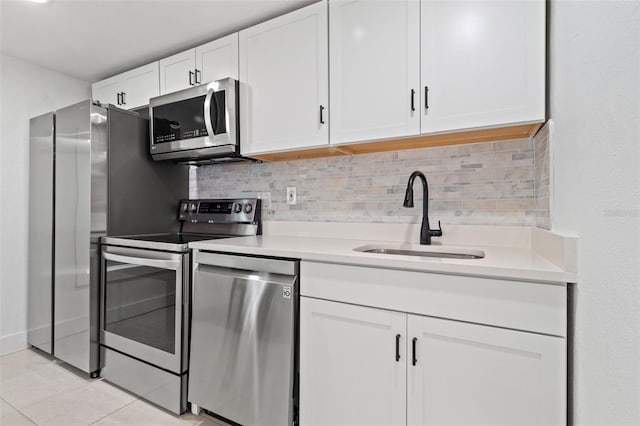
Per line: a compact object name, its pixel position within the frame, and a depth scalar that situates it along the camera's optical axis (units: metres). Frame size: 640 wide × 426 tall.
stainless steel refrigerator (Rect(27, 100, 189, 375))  2.03
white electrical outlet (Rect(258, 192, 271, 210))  2.27
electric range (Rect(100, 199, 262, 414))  1.70
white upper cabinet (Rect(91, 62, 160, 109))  2.35
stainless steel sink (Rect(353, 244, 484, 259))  1.59
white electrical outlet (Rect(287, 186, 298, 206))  2.17
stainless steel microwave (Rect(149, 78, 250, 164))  1.94
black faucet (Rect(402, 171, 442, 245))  1.66
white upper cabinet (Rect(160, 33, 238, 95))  2.00
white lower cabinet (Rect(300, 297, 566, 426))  0.98
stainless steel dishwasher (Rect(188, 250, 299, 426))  1.38
